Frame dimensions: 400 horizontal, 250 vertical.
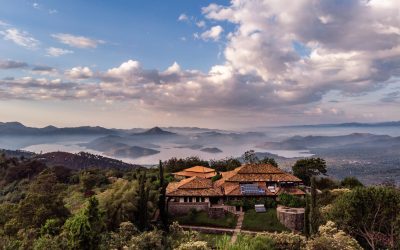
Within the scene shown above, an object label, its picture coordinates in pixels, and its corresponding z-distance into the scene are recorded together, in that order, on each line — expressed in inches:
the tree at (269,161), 3287.9
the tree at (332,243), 1056.8
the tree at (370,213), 1524.4
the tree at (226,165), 3346.5
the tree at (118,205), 1759.4
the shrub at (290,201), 2082.2
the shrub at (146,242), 1128.1
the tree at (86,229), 1124.8
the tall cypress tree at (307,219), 1678.2
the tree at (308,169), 2948.8
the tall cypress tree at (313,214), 1685.5
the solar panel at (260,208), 2060.8
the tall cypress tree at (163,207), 1947.1
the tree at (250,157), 3939.5
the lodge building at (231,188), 2146.8
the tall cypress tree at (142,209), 1837.8
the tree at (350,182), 2733.8
